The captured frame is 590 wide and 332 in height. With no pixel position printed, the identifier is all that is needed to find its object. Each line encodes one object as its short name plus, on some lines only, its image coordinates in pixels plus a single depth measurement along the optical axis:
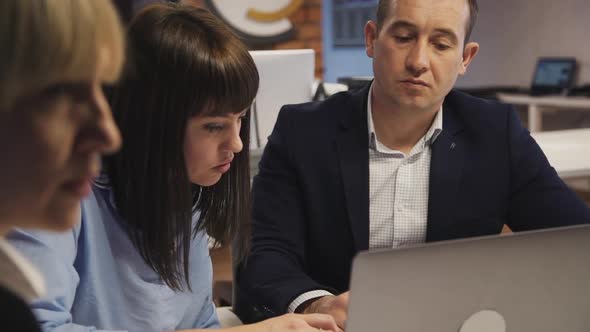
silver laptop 1.43
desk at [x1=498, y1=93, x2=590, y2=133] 5.34
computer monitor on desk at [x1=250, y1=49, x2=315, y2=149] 2.69
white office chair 1.86
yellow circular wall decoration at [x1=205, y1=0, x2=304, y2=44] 4.72
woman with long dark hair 1.63
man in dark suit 1.93
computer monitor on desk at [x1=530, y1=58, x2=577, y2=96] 5.88
